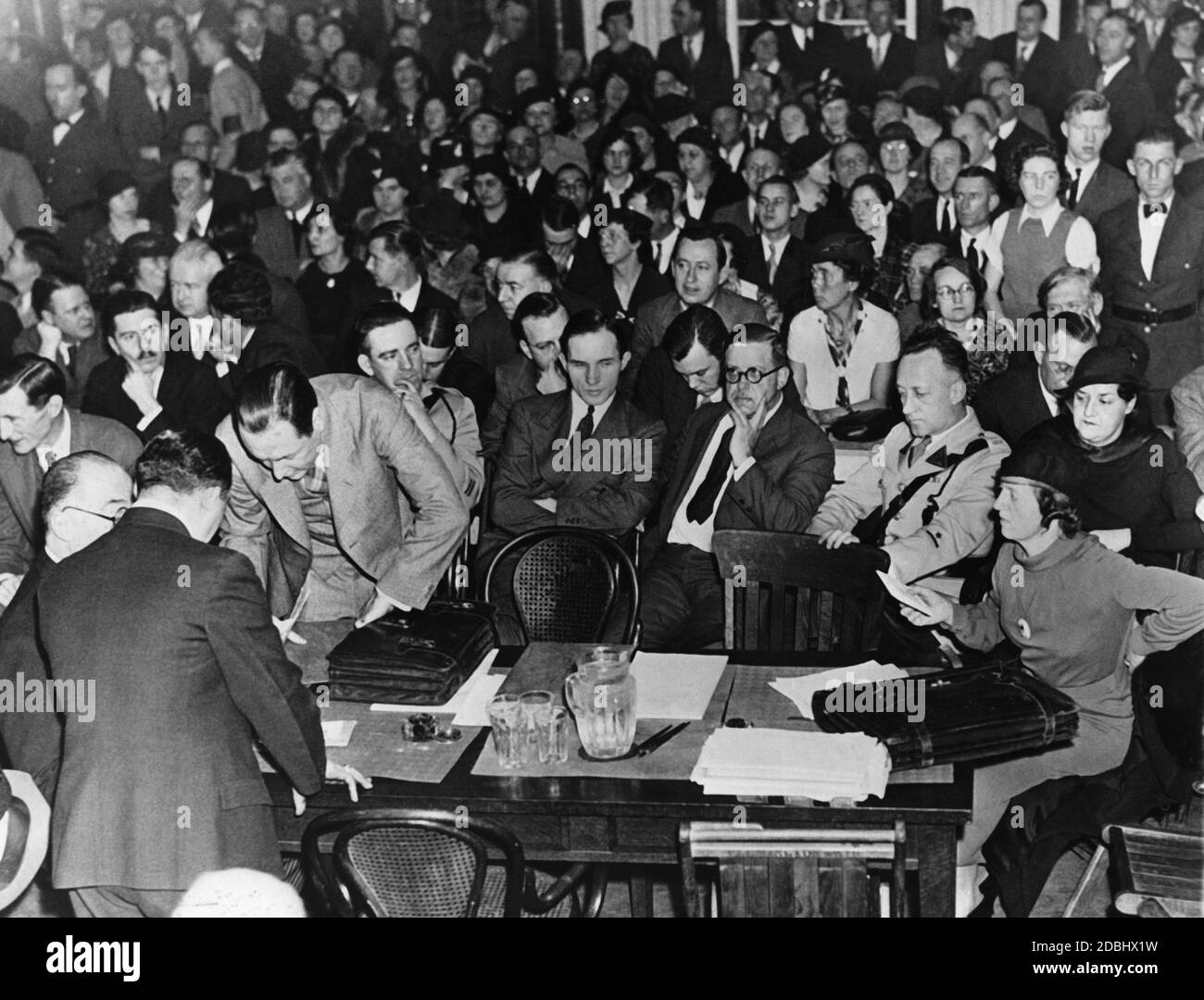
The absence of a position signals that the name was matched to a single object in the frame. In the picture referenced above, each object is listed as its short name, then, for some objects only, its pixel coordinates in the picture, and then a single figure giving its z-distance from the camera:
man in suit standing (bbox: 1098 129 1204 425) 4.62
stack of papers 2.42
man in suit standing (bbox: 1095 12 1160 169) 5.27
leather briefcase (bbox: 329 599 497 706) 2.88
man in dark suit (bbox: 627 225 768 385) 4.79
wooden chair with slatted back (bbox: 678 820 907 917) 2.12
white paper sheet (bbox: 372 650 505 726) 2.85
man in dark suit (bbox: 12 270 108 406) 5.06
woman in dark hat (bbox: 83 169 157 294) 6.05
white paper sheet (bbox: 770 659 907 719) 2.85
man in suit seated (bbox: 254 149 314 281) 6.08
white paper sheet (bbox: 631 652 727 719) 2.78
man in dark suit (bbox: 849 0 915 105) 6.17
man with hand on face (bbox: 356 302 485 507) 3.89
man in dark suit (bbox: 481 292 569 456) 4.49
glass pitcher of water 2.57
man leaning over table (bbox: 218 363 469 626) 3.31
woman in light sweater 2.95
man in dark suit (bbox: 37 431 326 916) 2.42
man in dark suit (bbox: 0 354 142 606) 4.02
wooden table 2.39
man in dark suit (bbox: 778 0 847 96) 6.32
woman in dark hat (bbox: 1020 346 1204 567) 3.77
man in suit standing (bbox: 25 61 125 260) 6.36
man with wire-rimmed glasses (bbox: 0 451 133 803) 2.77
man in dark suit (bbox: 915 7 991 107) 6.00
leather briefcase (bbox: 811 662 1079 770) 2.52
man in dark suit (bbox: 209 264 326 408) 4.96
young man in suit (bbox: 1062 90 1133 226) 5.05
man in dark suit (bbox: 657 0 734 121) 6.45
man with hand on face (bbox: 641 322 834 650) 3.92
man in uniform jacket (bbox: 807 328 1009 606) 3.70
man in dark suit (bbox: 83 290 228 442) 4.71
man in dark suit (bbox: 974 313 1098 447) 4.14
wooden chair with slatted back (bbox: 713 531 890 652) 3.27
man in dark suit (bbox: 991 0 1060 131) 5.81
